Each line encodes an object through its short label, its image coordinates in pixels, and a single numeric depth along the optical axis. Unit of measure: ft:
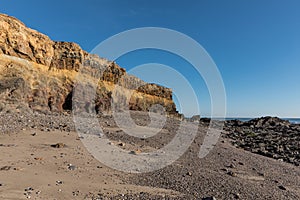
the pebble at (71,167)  17.06
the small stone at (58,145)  22.20
